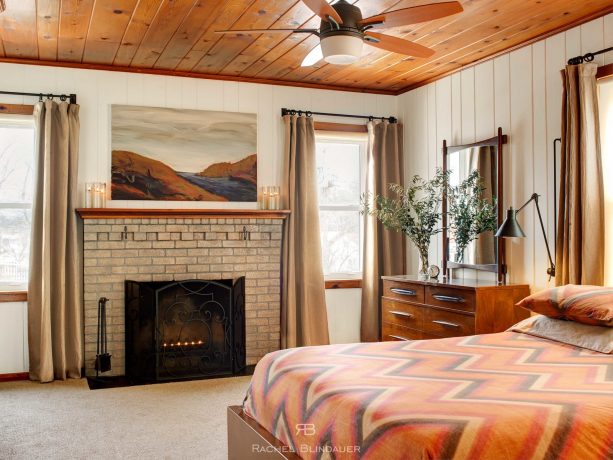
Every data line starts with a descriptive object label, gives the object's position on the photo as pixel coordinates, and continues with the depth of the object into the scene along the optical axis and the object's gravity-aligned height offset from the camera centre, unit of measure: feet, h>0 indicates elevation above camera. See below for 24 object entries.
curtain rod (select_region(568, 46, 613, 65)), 13.40 +3.71
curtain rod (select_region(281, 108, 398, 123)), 19.24 +3.81
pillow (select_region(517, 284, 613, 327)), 10.11 -1.13
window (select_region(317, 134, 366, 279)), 20.16 +1.21
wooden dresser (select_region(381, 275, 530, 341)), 14.37 -1.66
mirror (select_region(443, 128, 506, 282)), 16.02 +1.26
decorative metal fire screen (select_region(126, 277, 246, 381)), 16.90 -2.38
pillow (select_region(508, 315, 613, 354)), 9.80 -1.57
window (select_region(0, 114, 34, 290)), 16.94 +1.13
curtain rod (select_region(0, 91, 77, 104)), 16.63 +3.82
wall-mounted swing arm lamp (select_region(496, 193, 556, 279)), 14.05 +0.14
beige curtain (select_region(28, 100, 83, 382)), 16.39 -0.30
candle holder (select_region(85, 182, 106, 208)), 16.98 +1.23
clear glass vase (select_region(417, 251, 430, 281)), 16.75 -0.79
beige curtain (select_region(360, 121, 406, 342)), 19.72 +0.03
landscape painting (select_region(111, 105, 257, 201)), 17.60 +2.42
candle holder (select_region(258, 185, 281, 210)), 18.78 +1.24
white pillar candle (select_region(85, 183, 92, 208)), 17.02 +1.23
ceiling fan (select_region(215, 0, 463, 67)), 9.84 +3.37
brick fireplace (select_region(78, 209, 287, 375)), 16.96 -0.46
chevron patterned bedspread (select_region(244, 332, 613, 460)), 6.14 -1.76
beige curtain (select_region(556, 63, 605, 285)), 13.08 +1.01
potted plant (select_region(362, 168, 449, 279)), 17.30 +0.73
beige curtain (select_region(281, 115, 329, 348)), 18.78 -0.29
